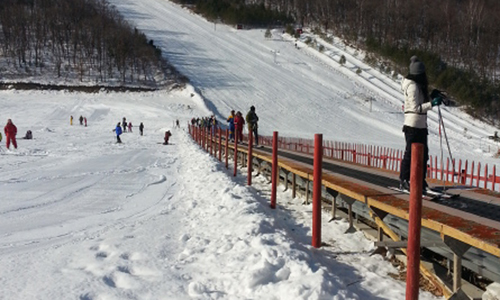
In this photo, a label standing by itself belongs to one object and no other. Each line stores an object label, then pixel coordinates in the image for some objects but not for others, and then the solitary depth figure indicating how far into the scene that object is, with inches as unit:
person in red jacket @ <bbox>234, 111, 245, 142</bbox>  646.7
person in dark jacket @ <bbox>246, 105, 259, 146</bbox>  616.6
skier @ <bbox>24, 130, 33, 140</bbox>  1012.4
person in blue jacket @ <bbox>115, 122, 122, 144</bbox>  965.2
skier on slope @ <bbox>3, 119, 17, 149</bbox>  740.0
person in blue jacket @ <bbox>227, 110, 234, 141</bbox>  745.0
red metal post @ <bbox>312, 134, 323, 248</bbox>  203.5
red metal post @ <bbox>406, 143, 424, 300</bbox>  128.2
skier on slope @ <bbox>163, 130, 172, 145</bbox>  984.1
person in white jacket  206.7
